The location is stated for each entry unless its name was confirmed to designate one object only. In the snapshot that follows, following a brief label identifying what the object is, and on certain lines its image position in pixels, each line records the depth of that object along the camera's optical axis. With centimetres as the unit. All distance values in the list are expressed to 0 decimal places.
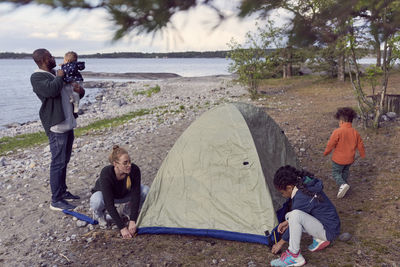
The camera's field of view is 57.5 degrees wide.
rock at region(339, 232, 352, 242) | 492
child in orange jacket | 608
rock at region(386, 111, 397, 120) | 1126
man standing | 561
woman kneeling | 507
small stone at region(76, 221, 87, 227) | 564
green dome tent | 506
